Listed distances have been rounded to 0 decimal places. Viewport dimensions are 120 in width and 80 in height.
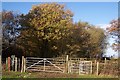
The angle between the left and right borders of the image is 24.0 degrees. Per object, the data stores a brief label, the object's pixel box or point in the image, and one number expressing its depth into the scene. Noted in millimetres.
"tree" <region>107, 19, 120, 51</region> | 20238
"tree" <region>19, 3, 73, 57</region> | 21969
